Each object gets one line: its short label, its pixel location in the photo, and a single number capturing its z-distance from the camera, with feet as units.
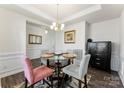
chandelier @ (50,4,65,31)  7.79
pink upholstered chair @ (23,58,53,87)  4.69
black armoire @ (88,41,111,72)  9.24
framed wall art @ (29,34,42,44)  14.61
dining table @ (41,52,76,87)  6.30
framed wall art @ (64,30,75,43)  12.60
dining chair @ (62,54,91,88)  5.25
